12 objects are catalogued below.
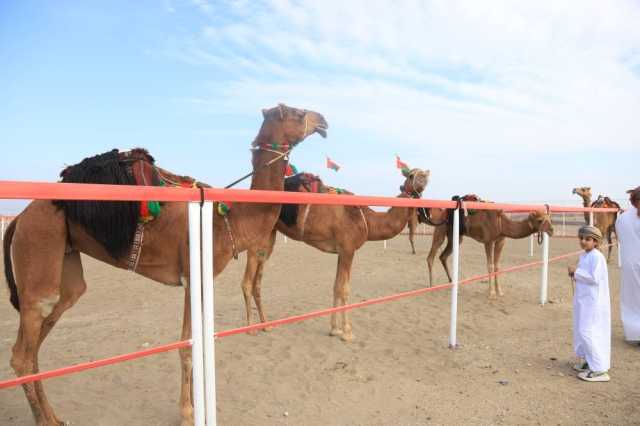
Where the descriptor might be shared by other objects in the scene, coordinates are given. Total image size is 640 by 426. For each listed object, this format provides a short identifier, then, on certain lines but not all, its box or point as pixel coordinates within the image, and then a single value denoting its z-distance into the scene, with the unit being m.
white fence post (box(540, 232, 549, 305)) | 7.72
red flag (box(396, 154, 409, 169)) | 9.64
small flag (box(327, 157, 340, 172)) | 11.47
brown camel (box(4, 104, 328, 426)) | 2.98
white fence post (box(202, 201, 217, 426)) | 2.57
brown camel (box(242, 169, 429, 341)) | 6.39
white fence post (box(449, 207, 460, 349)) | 5.19
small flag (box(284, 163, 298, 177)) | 5.40
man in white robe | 5.31
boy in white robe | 4.26
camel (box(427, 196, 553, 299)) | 8.81
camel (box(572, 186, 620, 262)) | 13.91
